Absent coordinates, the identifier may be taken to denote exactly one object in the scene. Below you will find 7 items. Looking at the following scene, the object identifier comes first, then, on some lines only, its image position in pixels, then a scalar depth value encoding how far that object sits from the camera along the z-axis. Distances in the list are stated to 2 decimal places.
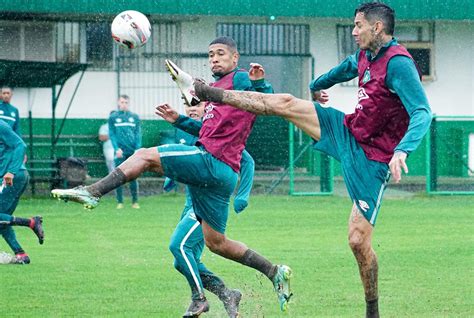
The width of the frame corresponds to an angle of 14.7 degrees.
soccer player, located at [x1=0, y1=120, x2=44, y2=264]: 21.68
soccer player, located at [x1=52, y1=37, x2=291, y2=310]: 14.04
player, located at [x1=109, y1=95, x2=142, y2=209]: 36.46
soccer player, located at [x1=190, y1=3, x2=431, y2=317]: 13.60
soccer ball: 15.96
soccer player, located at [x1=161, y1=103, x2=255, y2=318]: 15.00
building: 43.36
